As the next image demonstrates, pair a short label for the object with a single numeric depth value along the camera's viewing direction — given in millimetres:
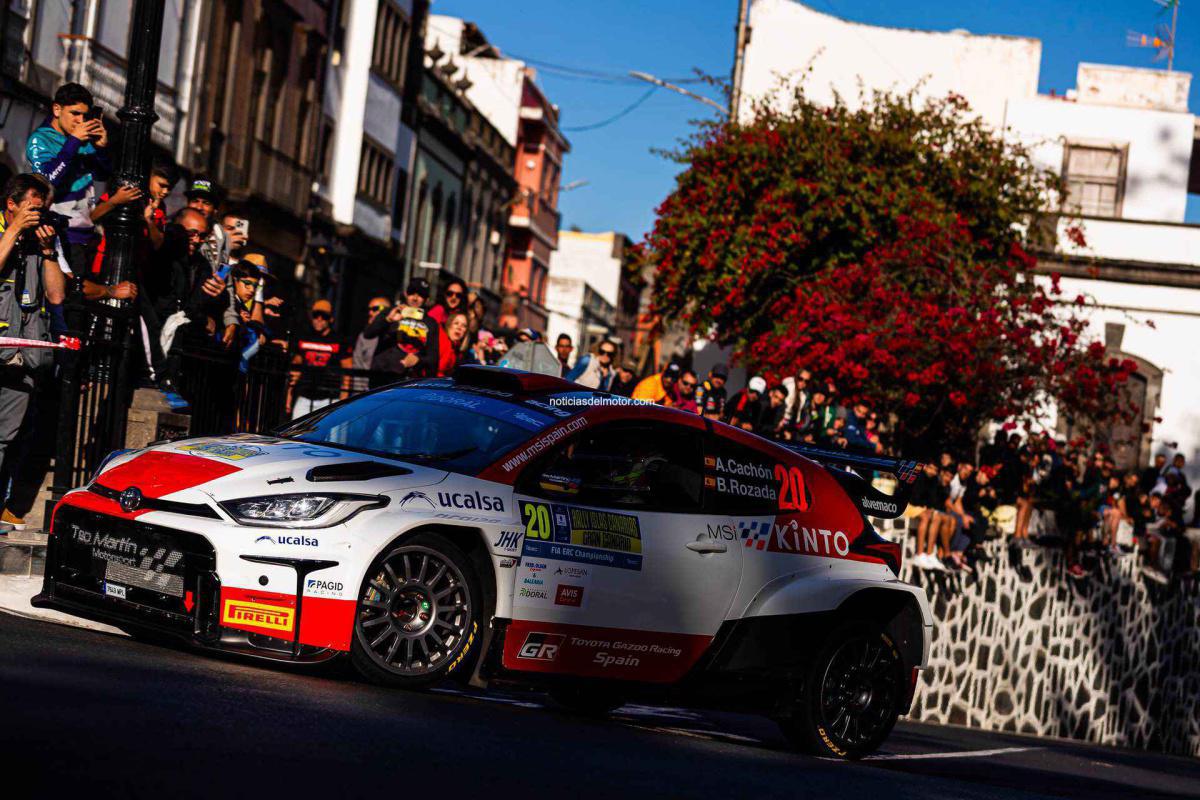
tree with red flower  27938
